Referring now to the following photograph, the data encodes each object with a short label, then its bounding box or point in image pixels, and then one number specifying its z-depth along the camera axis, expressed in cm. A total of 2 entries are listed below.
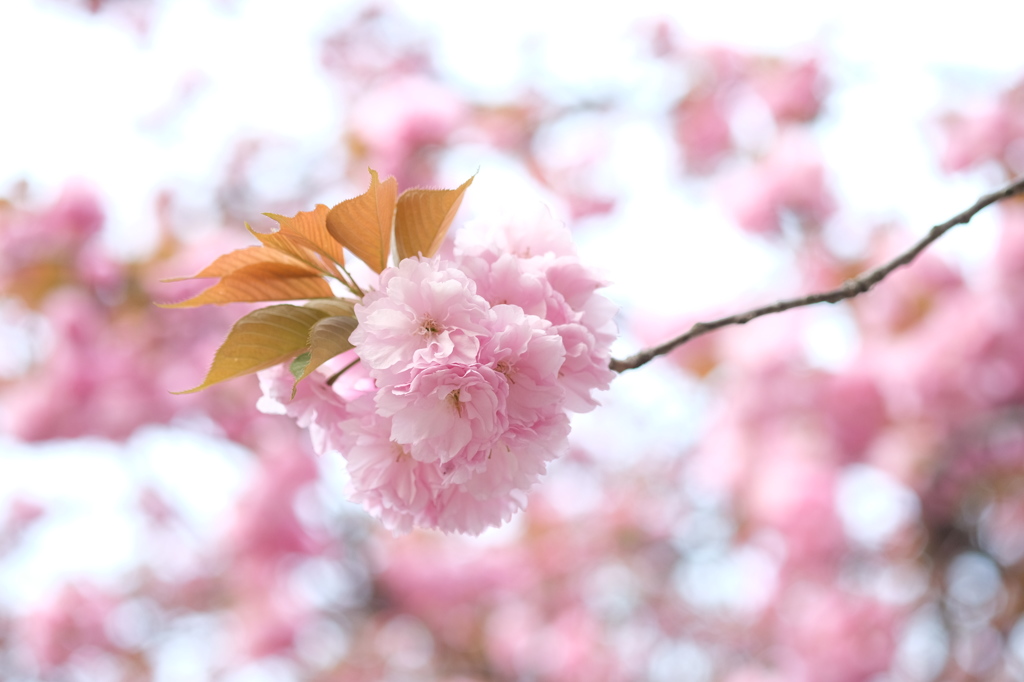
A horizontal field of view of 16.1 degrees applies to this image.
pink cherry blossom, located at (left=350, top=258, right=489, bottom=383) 114
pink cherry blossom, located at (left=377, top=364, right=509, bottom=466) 114
